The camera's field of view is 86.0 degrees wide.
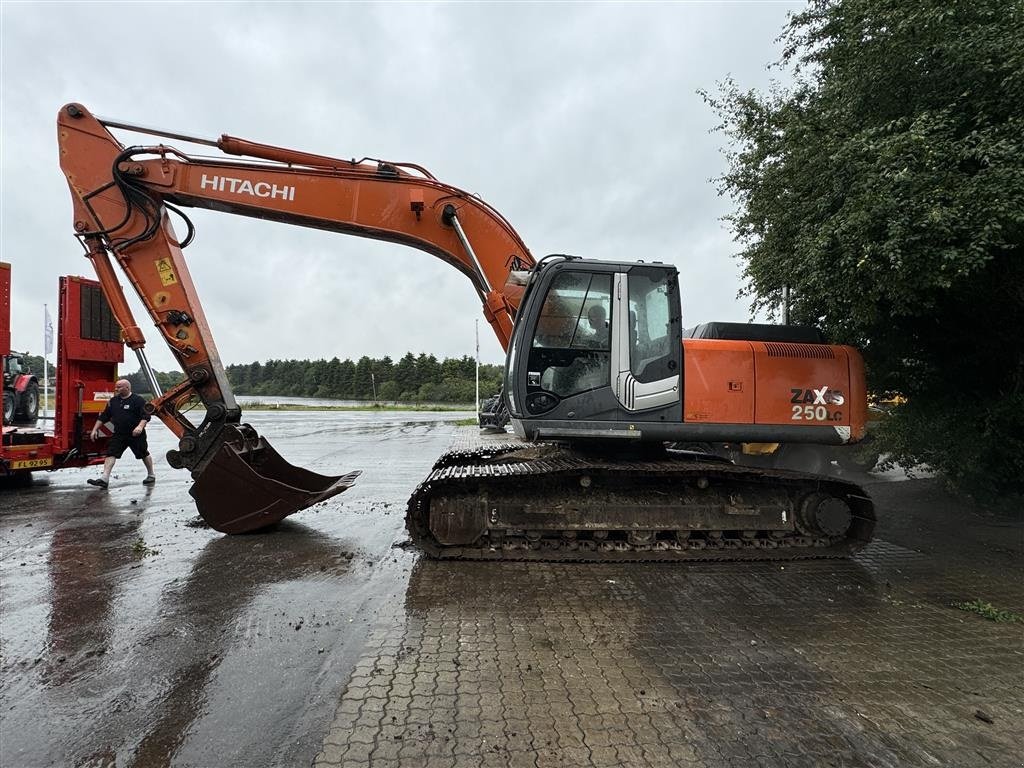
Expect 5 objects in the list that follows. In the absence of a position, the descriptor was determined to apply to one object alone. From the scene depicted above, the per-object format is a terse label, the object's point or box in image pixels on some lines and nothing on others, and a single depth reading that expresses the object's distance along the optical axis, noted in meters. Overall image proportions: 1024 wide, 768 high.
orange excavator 4.89
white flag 16.55
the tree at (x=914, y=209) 4.18
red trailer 7.94
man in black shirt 8.01
